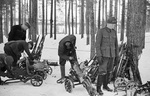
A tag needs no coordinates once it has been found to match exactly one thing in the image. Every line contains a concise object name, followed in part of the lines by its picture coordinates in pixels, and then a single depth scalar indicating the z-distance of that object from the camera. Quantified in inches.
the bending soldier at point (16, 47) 240.5
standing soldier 205.3
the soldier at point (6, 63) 225.5
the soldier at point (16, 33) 289.9
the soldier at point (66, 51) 241.6
